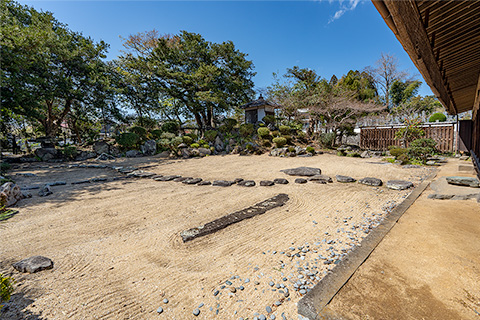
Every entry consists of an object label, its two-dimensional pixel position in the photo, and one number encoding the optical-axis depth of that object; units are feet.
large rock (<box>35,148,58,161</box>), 40.63
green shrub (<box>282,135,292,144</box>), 52.01
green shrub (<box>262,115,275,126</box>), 60.90
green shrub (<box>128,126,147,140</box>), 51.19
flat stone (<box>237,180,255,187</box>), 19.28
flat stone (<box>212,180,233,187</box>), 19.64
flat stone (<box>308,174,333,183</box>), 19.46
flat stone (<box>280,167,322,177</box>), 22.95
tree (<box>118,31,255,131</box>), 50.67
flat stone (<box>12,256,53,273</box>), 7.08
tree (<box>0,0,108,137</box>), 26.18
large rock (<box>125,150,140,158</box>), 46.42
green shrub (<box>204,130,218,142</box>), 52.90
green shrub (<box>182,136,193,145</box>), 49.16
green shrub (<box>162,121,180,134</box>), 57.57
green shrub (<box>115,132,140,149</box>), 47.65
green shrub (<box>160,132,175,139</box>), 50.39
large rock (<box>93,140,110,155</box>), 46.56
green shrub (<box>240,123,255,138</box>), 56.59
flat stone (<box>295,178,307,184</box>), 19.49
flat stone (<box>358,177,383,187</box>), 17.65
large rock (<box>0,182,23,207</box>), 13.45
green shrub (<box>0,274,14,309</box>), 4.50
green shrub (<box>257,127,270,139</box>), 52.95
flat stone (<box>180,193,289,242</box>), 9.78
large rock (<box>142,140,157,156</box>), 49.03
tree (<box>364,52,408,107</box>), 74.43
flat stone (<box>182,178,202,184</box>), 20.83
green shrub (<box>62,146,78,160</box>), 42.37
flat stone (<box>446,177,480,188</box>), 14.10
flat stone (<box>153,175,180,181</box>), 22.61
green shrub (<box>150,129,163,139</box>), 55.57
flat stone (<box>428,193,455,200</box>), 12.83
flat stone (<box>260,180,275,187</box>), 18.99
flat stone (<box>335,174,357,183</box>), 19.35
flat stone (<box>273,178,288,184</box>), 19.76
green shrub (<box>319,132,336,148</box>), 49.70
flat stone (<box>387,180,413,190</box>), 16.08
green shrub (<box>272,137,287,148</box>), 48.93
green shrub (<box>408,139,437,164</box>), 28.61
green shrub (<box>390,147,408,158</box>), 32.61
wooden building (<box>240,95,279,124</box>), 63.66
